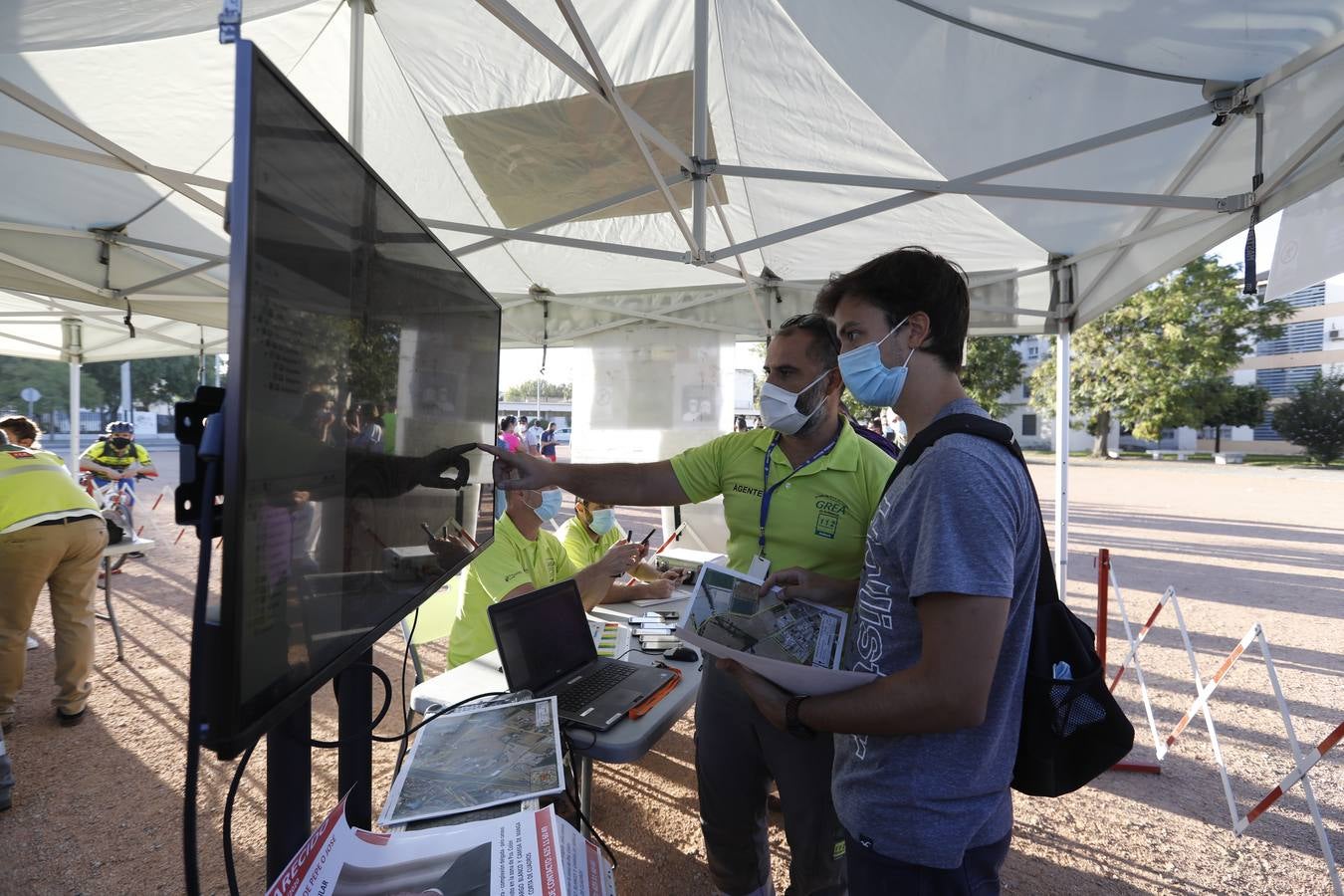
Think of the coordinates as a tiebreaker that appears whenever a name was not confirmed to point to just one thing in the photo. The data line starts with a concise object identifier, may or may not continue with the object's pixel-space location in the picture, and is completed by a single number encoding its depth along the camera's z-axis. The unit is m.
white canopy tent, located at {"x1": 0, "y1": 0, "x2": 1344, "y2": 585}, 2.61
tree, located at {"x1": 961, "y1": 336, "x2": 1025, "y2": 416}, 26.05
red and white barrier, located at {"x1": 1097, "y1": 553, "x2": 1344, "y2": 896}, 2.69
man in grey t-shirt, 1.05
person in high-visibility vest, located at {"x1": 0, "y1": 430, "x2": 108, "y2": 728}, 3.74
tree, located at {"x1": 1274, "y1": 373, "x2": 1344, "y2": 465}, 29.14
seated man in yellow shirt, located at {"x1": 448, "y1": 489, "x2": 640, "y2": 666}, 2.60
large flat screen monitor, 0.72
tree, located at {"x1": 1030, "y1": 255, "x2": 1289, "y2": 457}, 25.94
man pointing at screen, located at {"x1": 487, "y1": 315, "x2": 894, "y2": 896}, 1.94
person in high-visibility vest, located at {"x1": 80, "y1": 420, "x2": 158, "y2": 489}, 8.23
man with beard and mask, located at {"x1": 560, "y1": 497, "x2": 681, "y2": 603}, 3.72
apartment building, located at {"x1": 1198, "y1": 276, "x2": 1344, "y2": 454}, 38.41
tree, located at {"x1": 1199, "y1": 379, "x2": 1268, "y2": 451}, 31.62
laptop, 1.98
